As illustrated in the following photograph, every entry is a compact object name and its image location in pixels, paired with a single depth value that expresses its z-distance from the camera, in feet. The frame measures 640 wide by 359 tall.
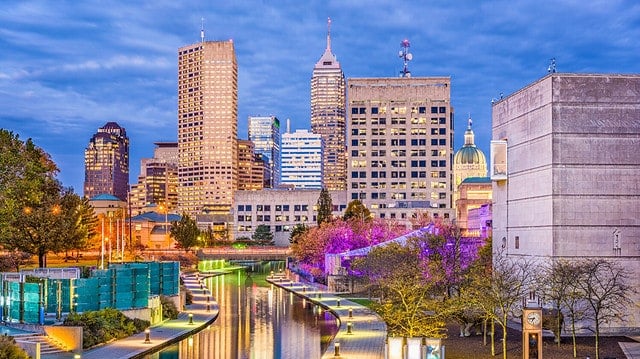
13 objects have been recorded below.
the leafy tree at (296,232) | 481.87
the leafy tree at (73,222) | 252.62
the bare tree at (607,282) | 139.23
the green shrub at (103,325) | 134.21
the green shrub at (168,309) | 175.46
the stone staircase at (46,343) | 124.65
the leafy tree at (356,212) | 436.56
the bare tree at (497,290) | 126.72
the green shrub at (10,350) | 100.75
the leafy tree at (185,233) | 472.03
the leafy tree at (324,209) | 446.60
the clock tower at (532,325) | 112.16
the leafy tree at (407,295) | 121.99
